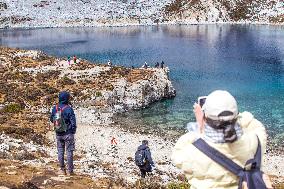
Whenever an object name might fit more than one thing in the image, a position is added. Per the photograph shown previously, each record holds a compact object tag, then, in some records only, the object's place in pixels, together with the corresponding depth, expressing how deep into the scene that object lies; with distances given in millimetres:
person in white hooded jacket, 4621
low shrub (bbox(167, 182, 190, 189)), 14397
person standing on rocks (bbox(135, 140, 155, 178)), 19172
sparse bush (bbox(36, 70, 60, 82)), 55441
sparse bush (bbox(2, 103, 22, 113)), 42353
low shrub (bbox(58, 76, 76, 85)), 53688
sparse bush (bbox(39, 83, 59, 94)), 50619
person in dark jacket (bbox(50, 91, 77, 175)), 14680
